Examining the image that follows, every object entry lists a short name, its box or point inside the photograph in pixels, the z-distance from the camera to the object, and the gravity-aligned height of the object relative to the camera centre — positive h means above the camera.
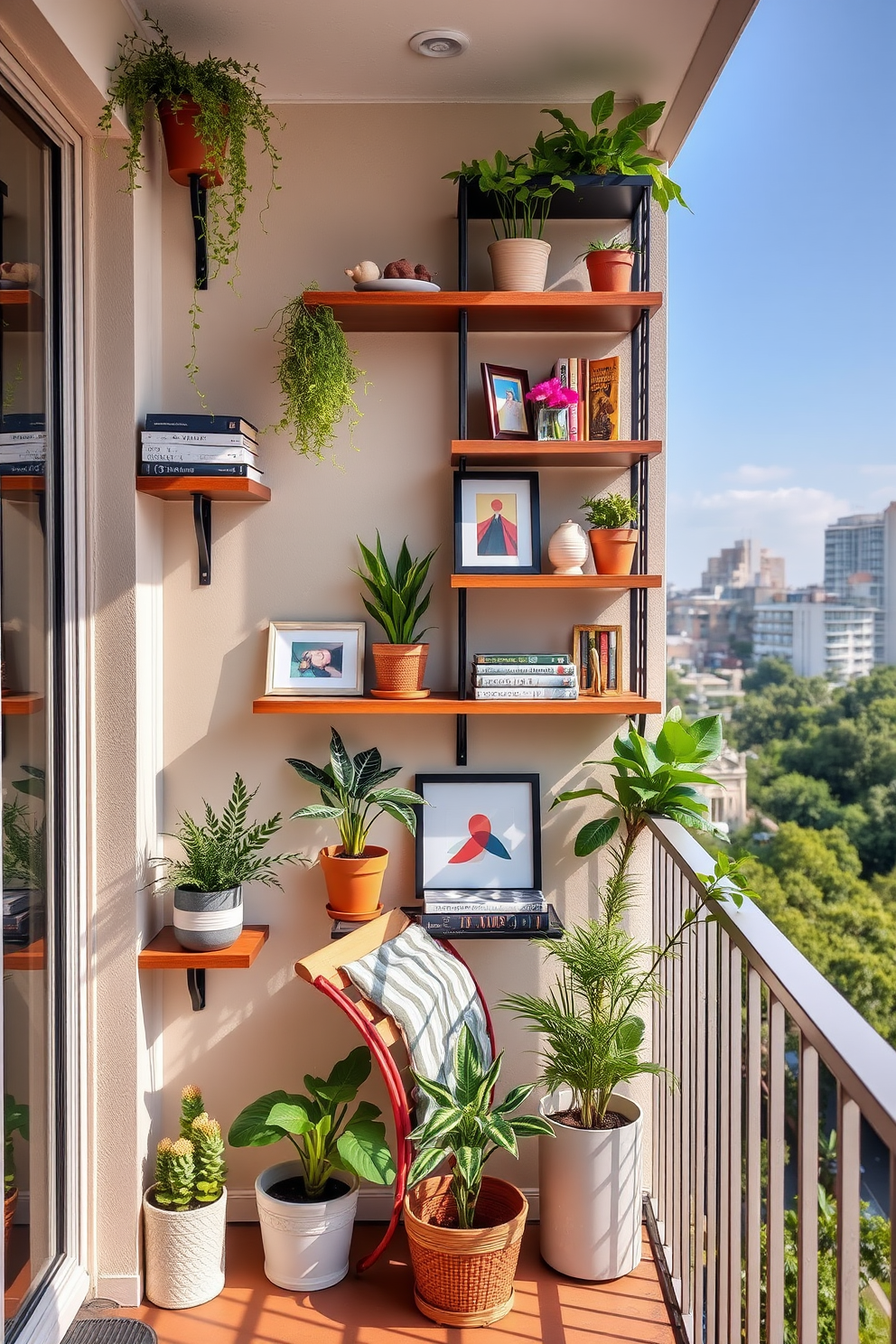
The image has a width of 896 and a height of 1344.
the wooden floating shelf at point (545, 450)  2.38 +0.43
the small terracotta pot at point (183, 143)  2.29 +1.09
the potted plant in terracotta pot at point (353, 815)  2.46 -0.41
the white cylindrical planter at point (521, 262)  2.43 +0.87
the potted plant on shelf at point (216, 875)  2.37 -0.54
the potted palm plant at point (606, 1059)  2.28 -0.89
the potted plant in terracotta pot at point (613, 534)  2.46 +0.25
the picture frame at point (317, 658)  2.56 -0.04
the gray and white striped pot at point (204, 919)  2.36 -0.62
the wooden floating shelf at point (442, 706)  2.42 -0.15
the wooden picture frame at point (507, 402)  2.50 +0.57
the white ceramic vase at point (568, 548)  2.47 +0.21
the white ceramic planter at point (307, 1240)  2.31 -1.31
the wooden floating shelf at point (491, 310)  2.36 +0.75
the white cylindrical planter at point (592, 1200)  2.28 -1.22
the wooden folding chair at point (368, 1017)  2.17 -0.78
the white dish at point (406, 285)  2.38 +0.79
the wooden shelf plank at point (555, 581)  2.40 +0.13
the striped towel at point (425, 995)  2.22 -0.77
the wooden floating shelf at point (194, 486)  2.34 +0.34
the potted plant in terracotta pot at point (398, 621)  2.46 +0.05
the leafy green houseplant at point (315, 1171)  2.29 -1.18
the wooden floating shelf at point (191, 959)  2.36 -0.71
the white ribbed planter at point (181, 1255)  2.29 -1.33
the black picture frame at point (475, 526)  2.54 +0.27
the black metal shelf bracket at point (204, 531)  2.47 +0.26
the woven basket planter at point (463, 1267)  2.16 -1.29
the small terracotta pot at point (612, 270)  2.43 +0.85
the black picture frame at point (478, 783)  2.61 -0.40
